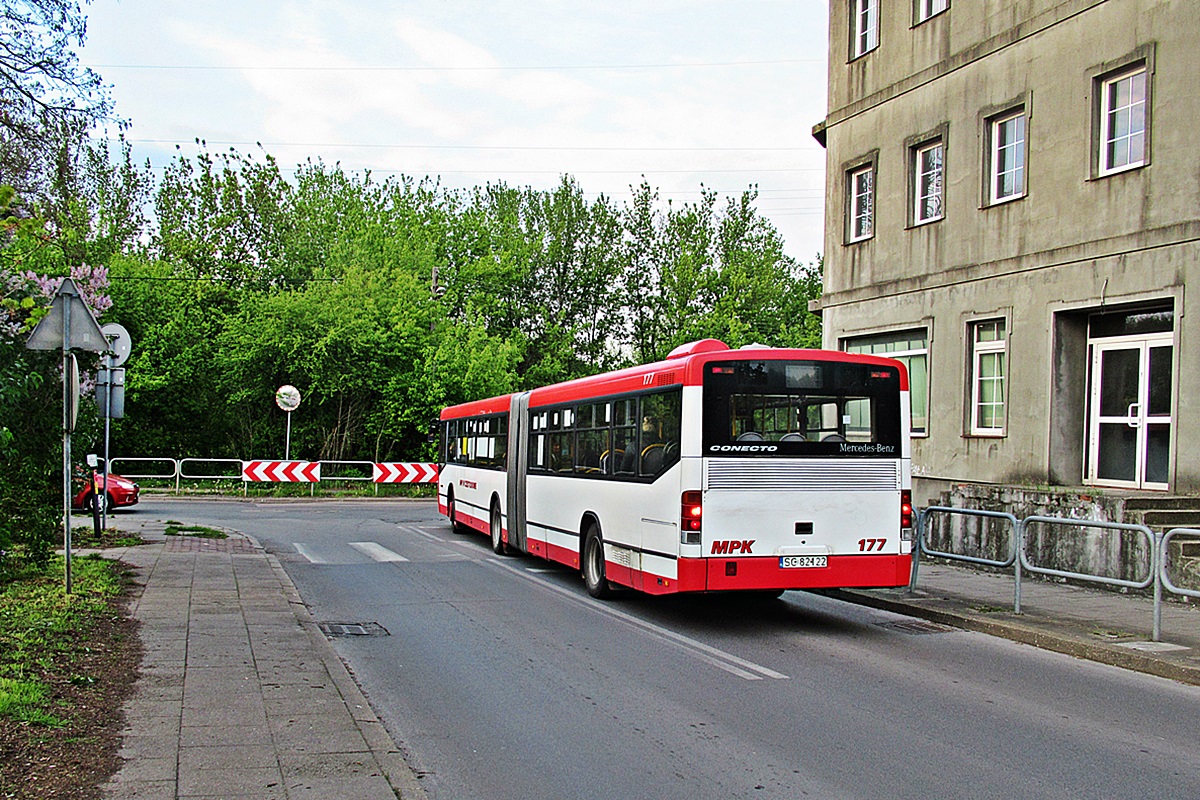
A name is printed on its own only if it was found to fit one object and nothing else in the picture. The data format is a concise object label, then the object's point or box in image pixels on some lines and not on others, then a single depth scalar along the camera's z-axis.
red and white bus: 10.47
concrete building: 14.48
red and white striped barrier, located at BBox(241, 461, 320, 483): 33.09
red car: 25.15
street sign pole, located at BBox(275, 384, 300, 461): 31.97
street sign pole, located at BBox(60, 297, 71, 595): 10.43
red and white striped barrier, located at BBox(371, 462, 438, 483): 34.47
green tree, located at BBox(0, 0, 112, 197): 12.41
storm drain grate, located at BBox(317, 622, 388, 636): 10.33
